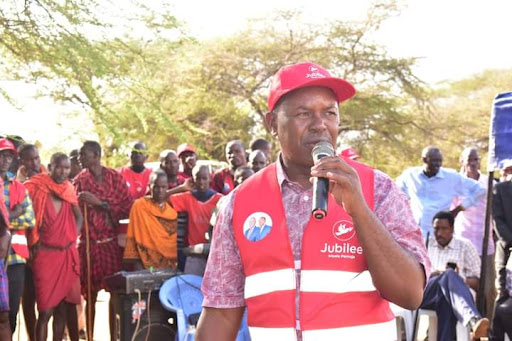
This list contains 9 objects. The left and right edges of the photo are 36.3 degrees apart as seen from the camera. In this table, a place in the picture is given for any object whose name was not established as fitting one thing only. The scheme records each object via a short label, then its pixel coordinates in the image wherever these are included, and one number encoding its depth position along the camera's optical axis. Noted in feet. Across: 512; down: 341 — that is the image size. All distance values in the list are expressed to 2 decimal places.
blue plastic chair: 19.26
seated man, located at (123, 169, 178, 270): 23.41
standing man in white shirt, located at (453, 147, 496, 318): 26.13
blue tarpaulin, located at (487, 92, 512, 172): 20.65
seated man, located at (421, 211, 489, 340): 19.80
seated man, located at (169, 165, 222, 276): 23.15
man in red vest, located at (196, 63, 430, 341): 6.53
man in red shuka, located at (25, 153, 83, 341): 23.02
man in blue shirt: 25.17
